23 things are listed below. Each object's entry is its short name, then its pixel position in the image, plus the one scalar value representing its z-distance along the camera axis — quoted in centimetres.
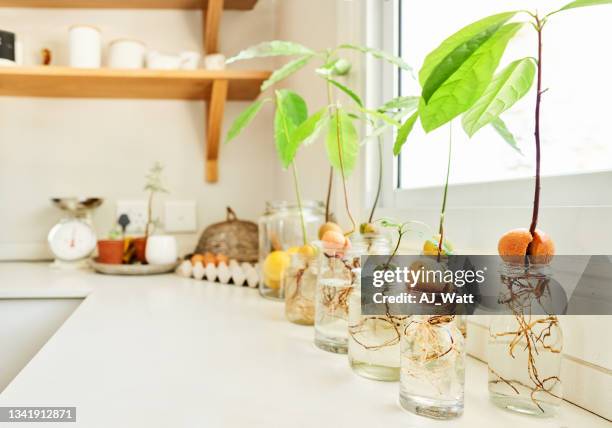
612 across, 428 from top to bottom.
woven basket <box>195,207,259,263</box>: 138
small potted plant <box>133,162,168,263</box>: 143
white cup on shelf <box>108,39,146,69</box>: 146
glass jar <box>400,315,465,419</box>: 41
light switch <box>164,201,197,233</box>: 170
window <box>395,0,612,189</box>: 49
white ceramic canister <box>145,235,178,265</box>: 135
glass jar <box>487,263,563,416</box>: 41
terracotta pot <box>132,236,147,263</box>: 142
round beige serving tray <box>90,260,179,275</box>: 131
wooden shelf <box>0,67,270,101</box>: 136
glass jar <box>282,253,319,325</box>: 76
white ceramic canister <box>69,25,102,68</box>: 142
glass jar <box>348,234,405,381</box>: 50
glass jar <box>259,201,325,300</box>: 103
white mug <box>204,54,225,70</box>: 151
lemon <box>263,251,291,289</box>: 98
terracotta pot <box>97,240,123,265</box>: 137
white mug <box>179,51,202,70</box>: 147
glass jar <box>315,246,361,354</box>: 61
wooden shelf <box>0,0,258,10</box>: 160
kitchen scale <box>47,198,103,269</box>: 141
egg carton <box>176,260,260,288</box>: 118
